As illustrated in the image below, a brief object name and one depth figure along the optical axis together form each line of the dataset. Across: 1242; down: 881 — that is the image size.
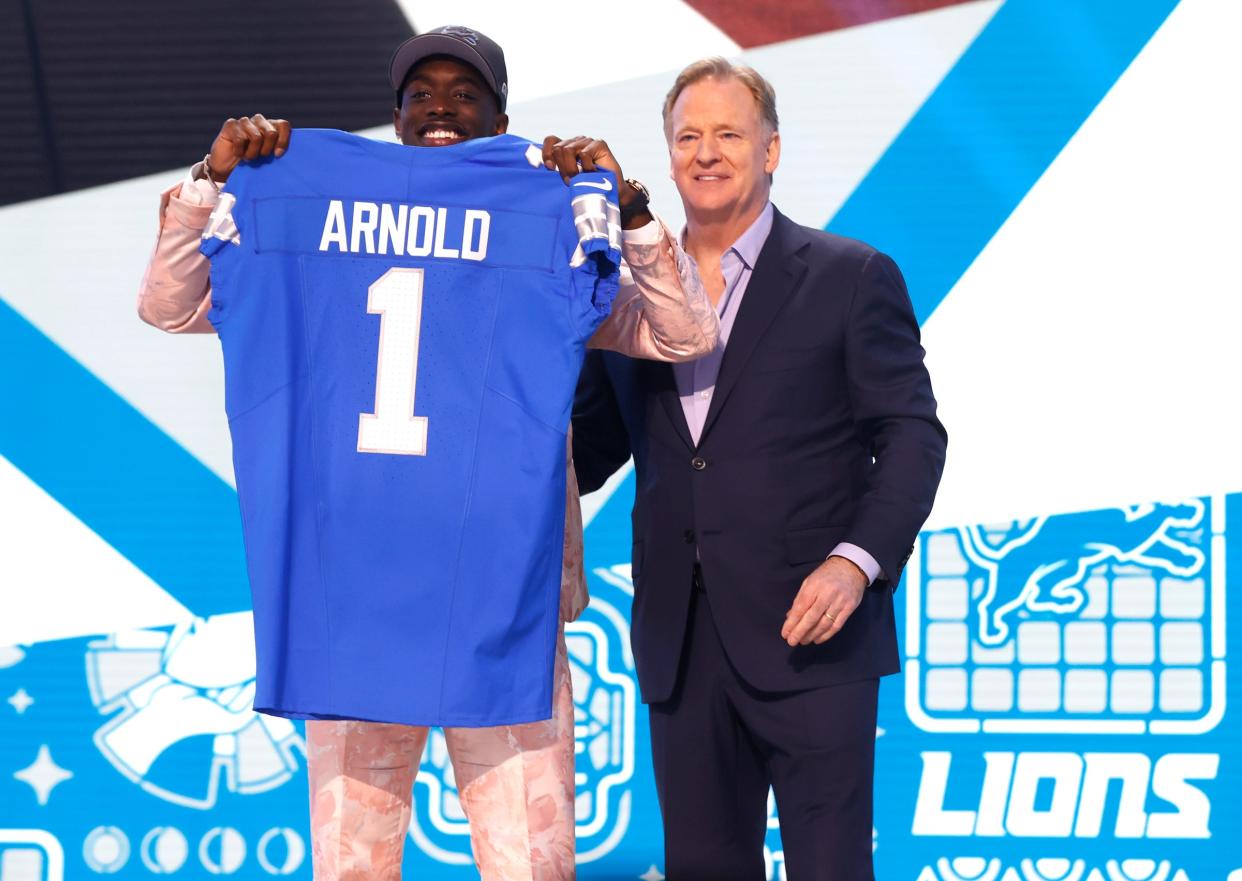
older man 6.10
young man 5.85
